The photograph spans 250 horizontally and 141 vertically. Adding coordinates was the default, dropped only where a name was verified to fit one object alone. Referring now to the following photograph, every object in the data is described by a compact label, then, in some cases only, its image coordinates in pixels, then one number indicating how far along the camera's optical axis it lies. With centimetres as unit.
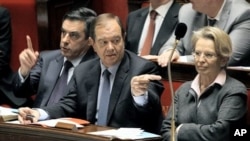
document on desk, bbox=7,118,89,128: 813
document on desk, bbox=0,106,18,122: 833
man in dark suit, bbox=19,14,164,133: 839
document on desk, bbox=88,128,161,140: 798
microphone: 791
